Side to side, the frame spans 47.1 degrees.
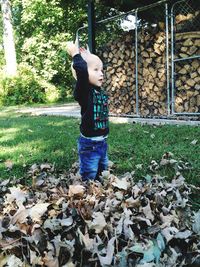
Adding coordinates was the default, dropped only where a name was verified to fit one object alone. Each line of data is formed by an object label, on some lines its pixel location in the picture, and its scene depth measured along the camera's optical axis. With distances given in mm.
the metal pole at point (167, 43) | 4026
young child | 1592
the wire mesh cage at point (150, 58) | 4041
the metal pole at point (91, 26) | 4260
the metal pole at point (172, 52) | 4017
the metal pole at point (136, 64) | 4290
